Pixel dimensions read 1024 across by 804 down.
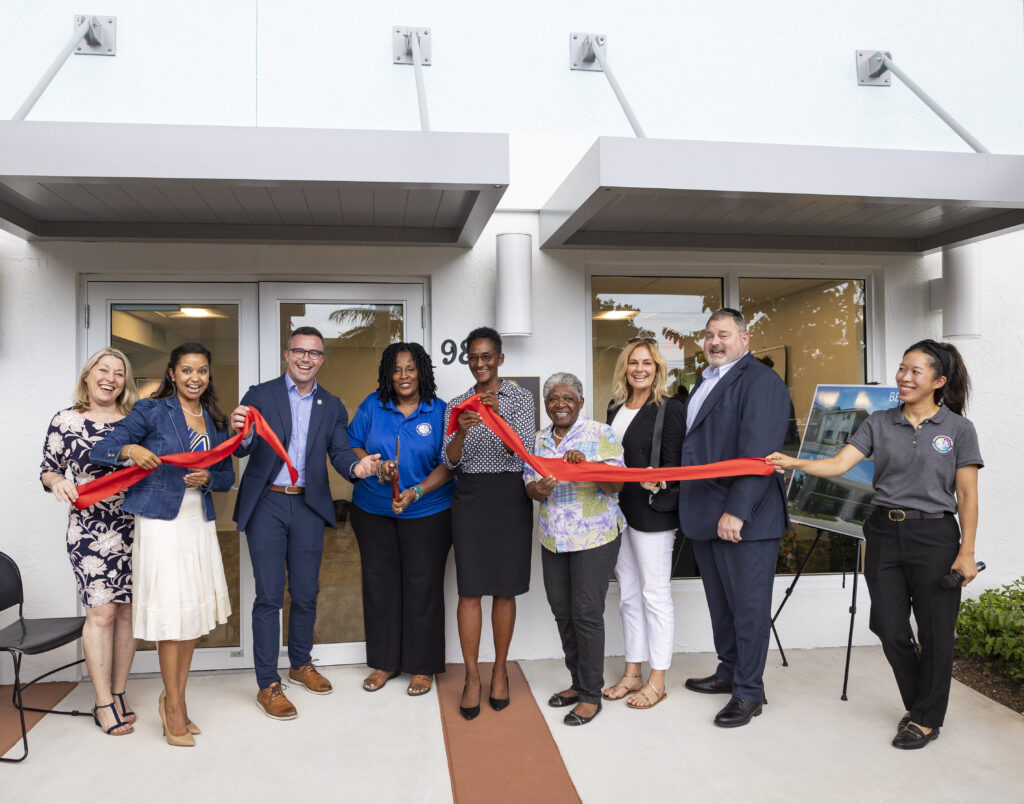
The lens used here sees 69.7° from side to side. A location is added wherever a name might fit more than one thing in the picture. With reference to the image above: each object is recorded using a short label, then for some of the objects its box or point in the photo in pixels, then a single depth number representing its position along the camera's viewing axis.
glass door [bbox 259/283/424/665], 4.59
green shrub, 4.31
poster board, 4.23
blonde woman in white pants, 3.85
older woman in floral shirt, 3.70
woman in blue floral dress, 3.60
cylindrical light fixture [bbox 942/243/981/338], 4.80
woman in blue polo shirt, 4.07
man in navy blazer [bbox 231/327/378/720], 3.92
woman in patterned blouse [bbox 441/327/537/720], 3.76
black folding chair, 3.48
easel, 4.01
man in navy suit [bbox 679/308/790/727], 3.57
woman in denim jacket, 3.39
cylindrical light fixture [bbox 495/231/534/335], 4.51
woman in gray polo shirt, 3.34
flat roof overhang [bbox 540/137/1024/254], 3.53
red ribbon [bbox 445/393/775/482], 3.60
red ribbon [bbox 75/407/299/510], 3.44
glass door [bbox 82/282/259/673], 4.50
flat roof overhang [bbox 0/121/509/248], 3.24
